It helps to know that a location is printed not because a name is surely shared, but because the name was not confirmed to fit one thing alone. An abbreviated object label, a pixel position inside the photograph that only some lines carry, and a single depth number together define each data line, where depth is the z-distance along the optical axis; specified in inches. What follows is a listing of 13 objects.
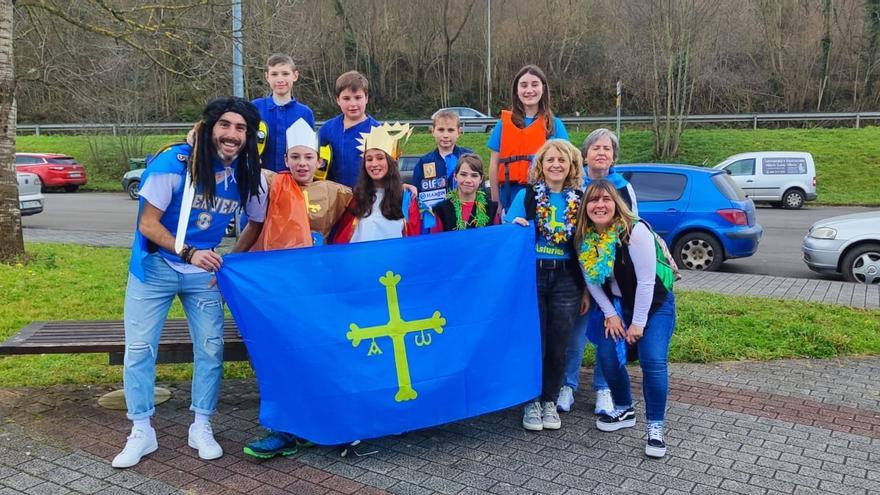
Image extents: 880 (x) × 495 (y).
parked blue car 427.2
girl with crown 174.7
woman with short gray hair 184.4
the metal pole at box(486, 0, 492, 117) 1599.4
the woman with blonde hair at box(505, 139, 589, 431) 173.9
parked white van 817.5
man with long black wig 152.6
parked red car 1068.5
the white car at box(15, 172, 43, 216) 627.7
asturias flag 156.0
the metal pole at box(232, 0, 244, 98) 440.1
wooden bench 173.2
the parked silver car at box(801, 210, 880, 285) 390.9
